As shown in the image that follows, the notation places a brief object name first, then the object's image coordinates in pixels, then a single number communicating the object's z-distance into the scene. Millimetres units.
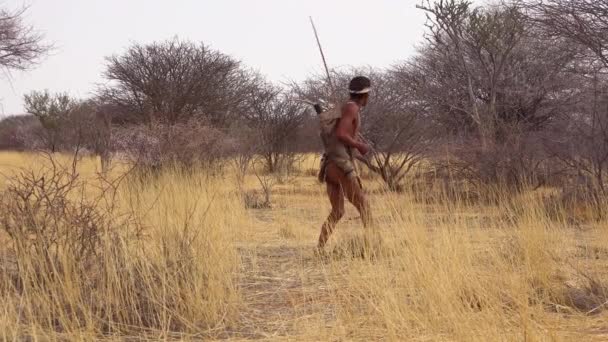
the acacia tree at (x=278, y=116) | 20453
